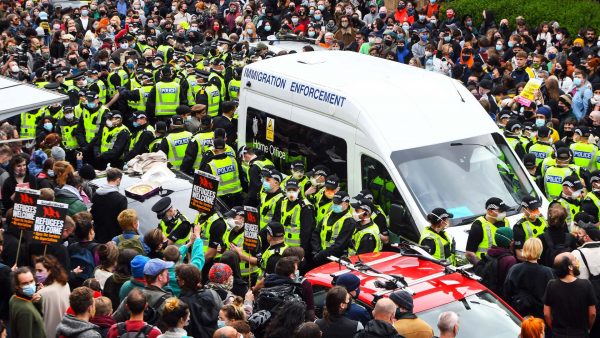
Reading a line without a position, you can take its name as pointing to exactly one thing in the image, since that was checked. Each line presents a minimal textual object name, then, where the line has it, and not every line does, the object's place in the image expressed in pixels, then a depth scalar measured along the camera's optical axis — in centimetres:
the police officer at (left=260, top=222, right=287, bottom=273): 1233
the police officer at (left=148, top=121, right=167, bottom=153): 1716
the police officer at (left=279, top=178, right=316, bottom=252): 1388
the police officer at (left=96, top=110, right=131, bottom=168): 1784
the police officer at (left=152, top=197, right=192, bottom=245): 1319
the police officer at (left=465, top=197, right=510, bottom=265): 1287
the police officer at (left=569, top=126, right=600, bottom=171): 1638
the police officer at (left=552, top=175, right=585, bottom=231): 1414
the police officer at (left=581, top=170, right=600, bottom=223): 1405
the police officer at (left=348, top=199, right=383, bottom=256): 1312
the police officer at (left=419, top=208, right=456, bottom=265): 1270
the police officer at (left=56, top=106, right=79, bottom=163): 1877
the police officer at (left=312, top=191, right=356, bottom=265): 1336
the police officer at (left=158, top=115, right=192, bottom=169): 1703
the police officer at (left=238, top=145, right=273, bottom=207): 1561
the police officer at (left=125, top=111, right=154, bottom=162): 1748
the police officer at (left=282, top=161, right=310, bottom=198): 1503
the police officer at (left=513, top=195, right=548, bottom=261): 1280
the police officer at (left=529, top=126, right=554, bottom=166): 1645
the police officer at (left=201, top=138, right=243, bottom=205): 1579
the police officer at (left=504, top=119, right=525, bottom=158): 1653
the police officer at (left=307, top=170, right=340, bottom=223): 1416
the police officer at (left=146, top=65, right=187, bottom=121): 1991
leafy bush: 2642
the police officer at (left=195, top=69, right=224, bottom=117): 2009
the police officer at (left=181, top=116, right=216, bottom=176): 1681
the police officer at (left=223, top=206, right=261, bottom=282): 1328
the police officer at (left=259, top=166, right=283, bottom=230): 1438
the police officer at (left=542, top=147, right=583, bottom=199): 1515
